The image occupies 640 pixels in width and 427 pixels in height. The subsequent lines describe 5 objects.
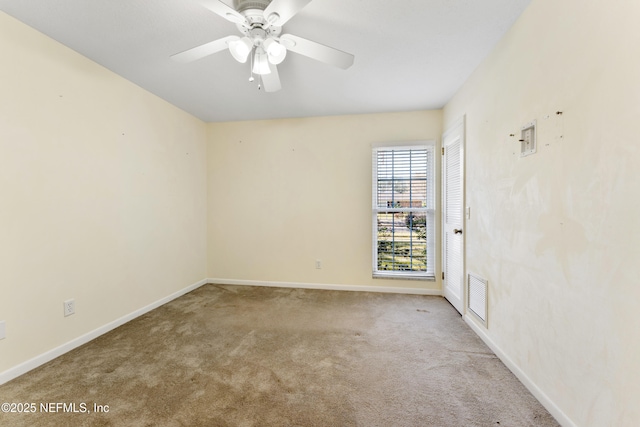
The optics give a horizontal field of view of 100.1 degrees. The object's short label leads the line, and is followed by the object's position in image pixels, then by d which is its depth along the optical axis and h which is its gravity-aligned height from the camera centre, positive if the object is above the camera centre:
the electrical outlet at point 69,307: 2.14 -0.79
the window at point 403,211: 3.57 -0.03
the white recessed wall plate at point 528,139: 1.65 +0.44
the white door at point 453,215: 2.81 -0.08
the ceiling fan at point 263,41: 1.38 +1.03
